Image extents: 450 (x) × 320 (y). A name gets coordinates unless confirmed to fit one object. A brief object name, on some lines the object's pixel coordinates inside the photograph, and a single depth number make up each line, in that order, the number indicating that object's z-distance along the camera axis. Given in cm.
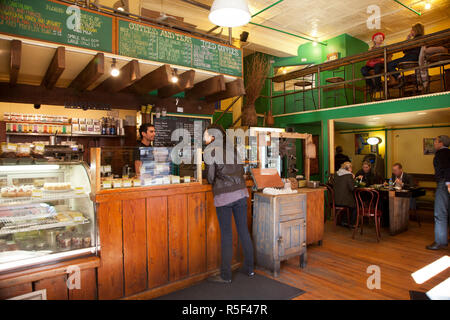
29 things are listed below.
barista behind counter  438
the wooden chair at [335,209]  621
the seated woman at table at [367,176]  743
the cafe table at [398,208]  579
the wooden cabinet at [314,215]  489
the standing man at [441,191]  461
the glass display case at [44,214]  252
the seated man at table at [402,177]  656
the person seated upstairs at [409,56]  621
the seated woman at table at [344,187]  596
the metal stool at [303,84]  857
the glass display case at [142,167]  308
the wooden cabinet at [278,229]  369
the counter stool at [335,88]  832
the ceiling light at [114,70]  340
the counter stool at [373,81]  741
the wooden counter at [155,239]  286
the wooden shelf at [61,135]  524
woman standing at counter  335
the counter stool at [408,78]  620
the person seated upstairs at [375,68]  711
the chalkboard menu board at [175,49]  359
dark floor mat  314
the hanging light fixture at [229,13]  289
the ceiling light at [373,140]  927
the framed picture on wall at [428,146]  948
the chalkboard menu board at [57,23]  290
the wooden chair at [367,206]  546
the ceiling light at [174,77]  390
